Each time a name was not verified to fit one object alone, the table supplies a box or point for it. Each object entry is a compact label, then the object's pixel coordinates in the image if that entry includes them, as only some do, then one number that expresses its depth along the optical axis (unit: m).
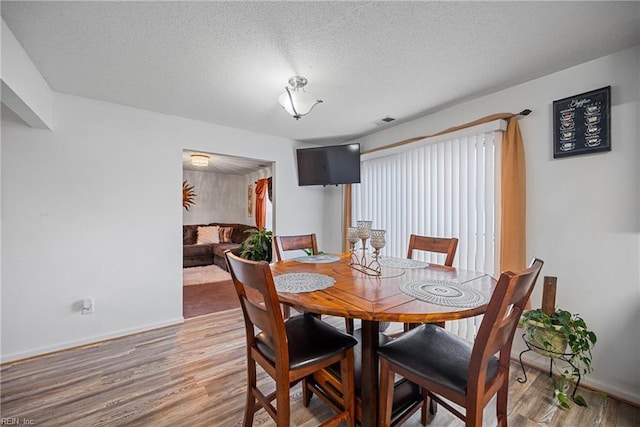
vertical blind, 2.23
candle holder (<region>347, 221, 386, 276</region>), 1.56
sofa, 5.27
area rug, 4.21
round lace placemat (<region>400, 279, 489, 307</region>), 1.04
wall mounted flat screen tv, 3.31
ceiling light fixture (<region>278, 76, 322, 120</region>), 1.94
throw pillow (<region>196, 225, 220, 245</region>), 5.72
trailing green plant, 1.59
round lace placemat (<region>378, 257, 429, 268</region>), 1.72
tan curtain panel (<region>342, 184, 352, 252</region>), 3.66
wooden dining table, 0.94
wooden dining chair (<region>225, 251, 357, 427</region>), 1.01
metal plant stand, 1.63
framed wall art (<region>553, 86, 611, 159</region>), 1.68
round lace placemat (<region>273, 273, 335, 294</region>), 1.22
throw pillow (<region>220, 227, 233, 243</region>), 5.99
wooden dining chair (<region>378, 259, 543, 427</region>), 0.86
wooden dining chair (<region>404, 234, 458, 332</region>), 1.85
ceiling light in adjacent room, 4.31
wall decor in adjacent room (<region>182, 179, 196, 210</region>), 5.92
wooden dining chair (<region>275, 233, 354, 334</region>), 2.13
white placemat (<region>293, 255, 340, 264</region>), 1.90
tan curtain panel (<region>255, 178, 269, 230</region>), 5.86
